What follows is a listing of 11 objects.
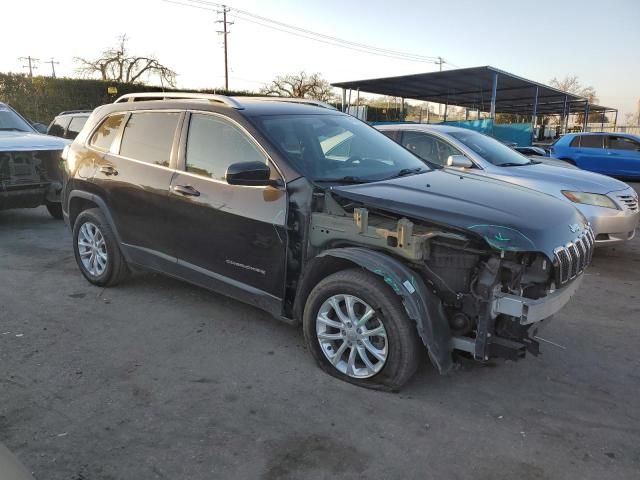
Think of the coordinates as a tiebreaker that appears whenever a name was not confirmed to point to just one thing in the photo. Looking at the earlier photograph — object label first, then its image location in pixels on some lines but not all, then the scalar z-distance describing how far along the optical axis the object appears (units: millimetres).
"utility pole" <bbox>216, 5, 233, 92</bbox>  44250
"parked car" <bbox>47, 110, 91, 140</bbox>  10648
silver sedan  6129
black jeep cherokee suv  2998
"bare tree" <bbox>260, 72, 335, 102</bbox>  52125
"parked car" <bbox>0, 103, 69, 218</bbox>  7465
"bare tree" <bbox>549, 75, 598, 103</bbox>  63831
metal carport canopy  21484
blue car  15578
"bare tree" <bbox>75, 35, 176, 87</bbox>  44500
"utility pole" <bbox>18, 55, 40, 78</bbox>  68262
